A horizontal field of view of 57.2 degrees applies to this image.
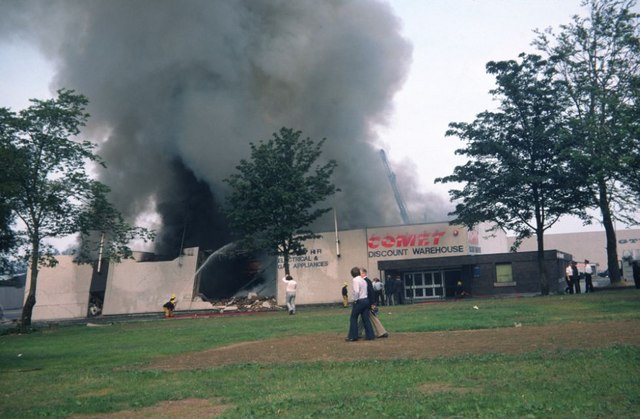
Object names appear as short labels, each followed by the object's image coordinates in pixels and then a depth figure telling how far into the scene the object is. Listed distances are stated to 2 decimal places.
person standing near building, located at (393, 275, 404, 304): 39.72
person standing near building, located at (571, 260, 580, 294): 35.72
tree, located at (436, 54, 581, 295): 36.69
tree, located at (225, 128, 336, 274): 37.19
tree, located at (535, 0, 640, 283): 28.39
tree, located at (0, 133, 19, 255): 20.61
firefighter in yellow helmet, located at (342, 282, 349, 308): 38.69
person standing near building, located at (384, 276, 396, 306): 38.81
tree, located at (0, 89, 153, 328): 31.69
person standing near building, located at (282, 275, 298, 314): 29.58
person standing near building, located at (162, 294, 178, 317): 40.62
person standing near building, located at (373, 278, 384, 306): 38.12
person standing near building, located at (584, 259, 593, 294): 34.91
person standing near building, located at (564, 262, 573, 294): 35.91
